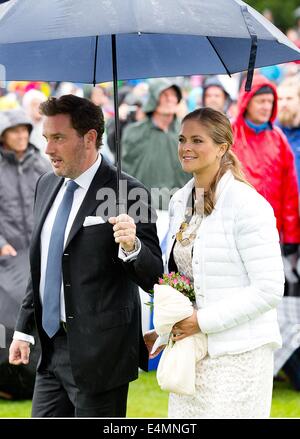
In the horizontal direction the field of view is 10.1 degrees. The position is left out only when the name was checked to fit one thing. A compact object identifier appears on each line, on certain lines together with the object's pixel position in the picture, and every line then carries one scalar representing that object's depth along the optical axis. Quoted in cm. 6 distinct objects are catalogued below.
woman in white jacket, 716
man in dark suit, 771
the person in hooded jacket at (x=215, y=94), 1989
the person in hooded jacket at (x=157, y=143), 1771
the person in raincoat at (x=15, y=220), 1280
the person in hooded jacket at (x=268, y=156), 1376
